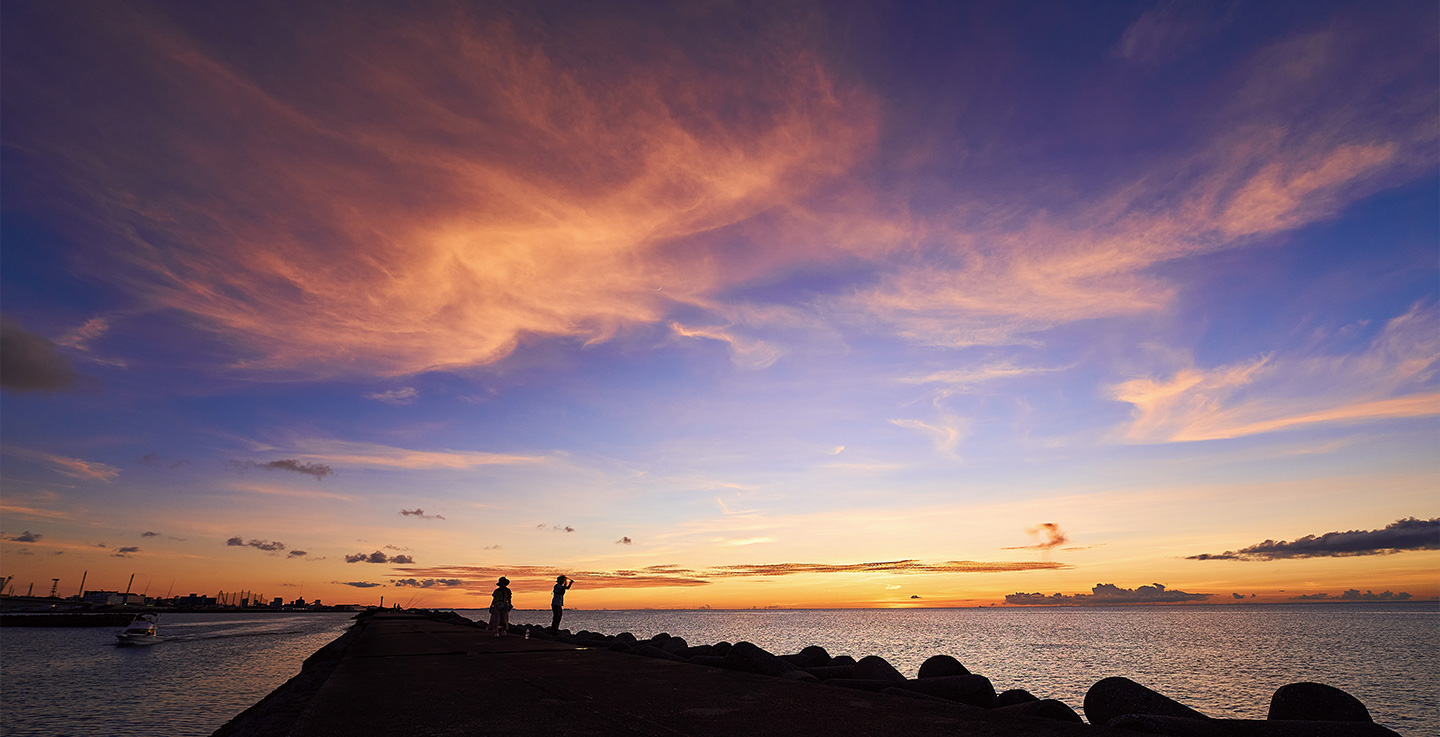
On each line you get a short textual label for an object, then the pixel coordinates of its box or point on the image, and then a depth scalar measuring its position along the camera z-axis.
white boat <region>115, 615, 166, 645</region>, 61.59
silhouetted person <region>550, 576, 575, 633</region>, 20.56
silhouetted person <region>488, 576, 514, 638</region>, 21.35
